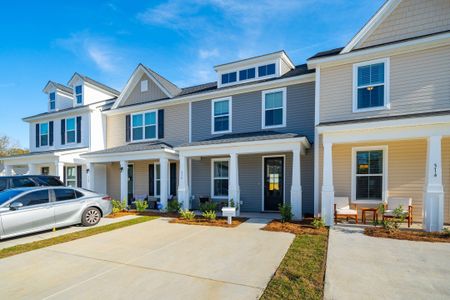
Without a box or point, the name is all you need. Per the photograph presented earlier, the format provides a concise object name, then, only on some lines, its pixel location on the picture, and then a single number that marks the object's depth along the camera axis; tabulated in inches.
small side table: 327.9
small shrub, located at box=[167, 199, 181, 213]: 455.5
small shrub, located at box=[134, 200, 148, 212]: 479.5
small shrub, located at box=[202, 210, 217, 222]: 369.4
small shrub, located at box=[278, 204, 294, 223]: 347.9
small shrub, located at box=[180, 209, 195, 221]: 384.8
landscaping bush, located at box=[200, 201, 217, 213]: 410.9
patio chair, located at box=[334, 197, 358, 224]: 335.9
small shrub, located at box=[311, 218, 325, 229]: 309.6
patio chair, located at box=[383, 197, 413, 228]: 312.9
